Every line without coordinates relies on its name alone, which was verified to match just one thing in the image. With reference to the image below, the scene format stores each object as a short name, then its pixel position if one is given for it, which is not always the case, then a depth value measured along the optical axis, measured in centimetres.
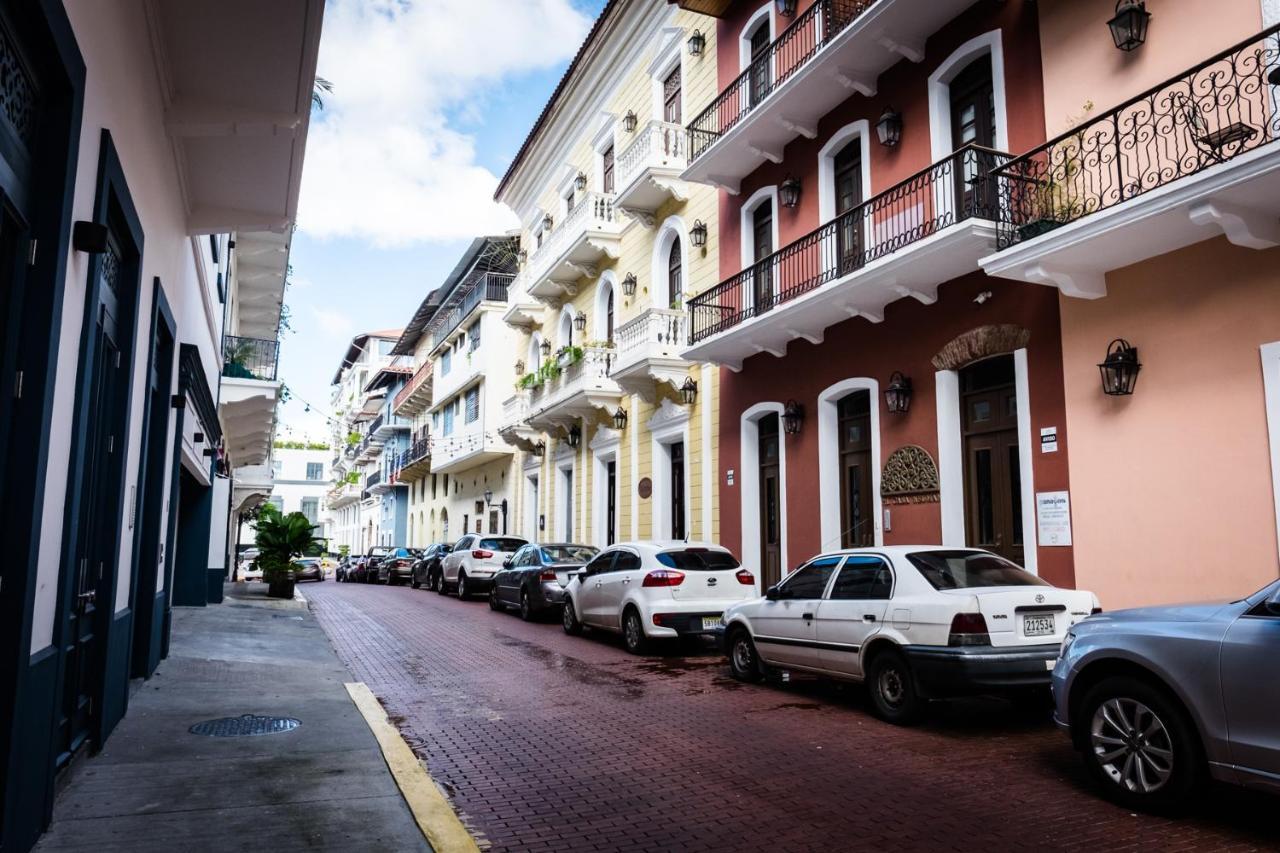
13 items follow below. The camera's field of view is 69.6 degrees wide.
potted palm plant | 2272
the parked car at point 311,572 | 4041
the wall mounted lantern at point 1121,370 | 978
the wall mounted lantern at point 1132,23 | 991
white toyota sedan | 755
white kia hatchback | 1249
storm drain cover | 720
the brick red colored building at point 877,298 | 1137
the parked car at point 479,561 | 2291
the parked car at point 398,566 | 3338
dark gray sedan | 1700
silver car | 488
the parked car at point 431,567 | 2720
